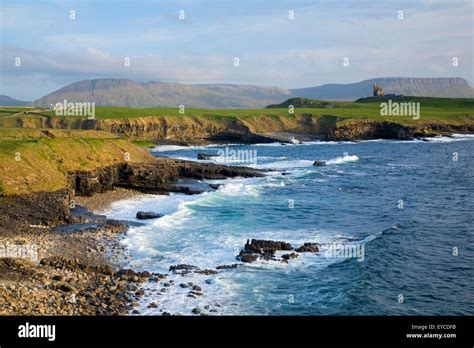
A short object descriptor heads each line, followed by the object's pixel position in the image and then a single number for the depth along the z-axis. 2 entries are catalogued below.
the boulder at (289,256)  27.71
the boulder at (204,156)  77.72
